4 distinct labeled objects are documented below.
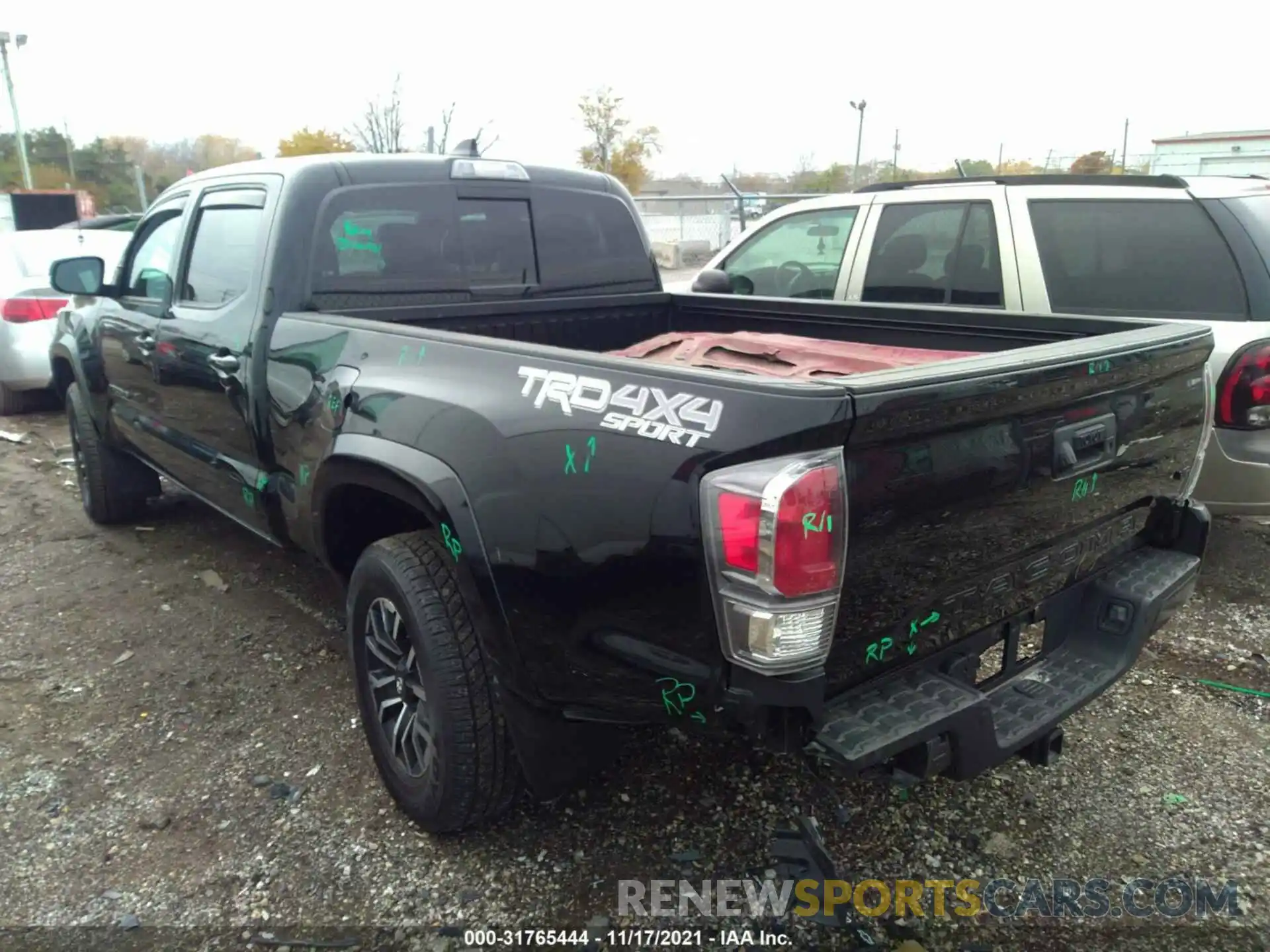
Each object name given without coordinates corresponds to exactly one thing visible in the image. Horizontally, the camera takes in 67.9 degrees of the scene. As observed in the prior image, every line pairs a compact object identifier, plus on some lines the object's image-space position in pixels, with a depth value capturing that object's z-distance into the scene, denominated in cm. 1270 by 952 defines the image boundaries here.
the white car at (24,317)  754
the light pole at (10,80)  2191
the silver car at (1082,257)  387
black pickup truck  181
